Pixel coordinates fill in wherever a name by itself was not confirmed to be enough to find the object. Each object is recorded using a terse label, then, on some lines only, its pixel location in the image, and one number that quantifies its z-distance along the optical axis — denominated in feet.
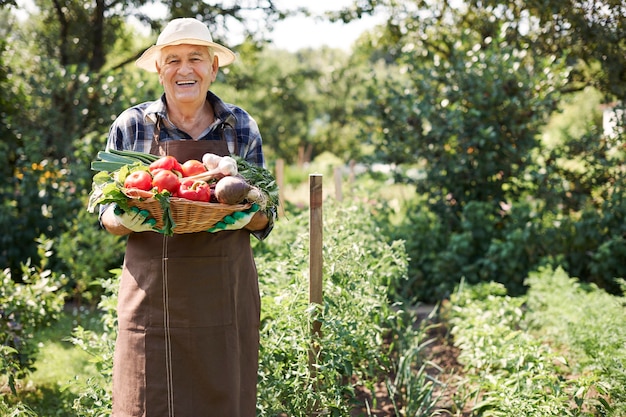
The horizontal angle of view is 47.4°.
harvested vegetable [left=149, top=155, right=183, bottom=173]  7.38
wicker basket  6.92
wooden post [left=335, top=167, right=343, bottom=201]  18.92
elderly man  7.83
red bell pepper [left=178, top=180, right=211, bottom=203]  7.11
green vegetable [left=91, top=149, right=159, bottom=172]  7.77
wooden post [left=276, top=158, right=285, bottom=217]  23.24
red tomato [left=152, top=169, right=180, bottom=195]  7.04
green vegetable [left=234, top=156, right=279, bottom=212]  7.92
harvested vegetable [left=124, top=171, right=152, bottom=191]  7.00
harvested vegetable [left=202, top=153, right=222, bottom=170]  7.61
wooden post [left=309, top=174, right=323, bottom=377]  10.32
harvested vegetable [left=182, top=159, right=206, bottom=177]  7.55
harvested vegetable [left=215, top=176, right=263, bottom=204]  7.12
